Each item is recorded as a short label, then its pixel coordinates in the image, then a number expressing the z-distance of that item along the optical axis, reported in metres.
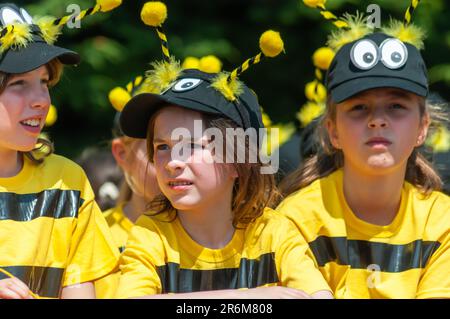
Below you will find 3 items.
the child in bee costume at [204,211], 5.72
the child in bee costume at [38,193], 5.69
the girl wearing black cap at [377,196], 6.07
